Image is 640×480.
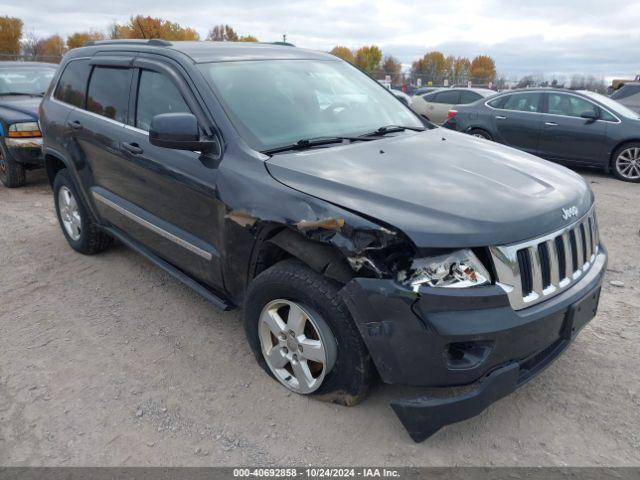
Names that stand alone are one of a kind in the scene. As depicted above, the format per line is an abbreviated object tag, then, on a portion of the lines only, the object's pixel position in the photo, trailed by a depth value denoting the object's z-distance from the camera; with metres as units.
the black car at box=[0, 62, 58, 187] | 7.18
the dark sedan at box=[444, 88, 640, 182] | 8.34
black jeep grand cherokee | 2.26
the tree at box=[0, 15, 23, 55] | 67.38
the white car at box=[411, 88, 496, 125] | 14.11
